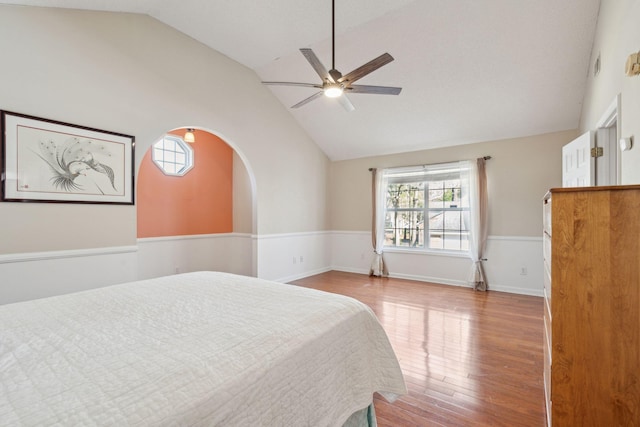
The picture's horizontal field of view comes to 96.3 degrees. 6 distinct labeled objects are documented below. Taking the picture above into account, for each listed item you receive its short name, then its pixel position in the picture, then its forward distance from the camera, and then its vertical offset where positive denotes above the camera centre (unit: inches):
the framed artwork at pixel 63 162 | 89.7 +17.8
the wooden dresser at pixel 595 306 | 43.1 -14.8
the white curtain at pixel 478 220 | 177.2 -4.9
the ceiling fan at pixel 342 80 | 90.2 +44.1
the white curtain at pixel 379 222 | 216.1 -7.3
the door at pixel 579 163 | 95.5 +18.3
